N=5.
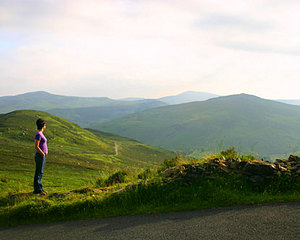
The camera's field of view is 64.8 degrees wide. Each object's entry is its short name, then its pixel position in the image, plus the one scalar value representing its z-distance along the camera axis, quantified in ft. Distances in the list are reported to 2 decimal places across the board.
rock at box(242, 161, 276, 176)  33.20
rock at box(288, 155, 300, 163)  37.34
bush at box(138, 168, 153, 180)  41.71
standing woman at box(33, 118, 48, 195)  38.81
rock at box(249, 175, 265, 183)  32.60
